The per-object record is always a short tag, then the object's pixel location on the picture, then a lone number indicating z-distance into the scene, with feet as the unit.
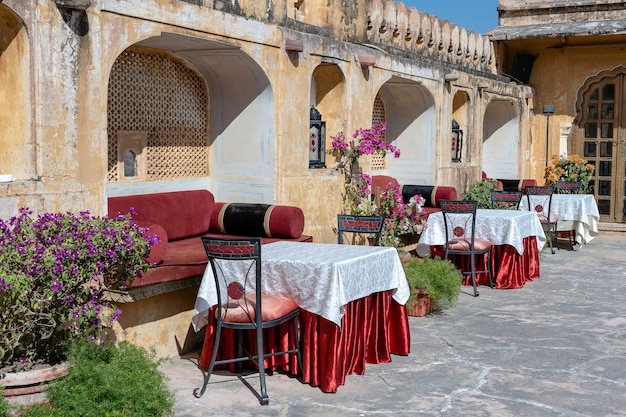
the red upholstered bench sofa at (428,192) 41.56
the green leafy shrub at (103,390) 15.01
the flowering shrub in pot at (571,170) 52.19
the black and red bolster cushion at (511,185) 52.93
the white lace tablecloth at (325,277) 18.56
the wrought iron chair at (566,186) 45.93
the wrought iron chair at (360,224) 24.26
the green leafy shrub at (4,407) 14.34
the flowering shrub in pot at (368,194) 32.89
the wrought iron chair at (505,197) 37.24
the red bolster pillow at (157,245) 20.24
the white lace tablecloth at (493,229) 30.99
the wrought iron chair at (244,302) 17.98
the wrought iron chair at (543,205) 41.32
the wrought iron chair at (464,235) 30.25
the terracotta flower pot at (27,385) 15.33
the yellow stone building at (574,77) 54.13
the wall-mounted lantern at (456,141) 46.96
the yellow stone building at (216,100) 19.51
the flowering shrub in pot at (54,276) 15.39
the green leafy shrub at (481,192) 44.98
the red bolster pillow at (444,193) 41.70
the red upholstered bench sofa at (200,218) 24.63
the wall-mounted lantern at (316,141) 31.99
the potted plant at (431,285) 25.99
